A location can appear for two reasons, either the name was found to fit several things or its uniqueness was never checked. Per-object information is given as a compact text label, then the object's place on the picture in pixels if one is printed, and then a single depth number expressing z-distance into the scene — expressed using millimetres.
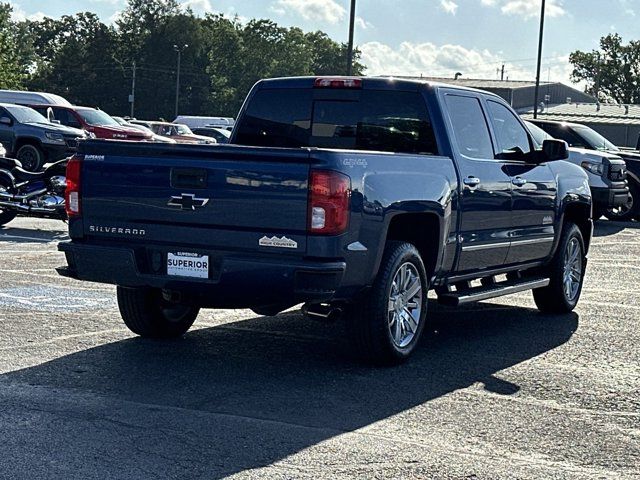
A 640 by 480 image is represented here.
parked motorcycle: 16203
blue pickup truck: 7137
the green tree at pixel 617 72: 131500
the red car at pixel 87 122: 32000
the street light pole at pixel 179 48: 123112
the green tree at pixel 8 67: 84000
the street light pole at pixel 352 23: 29547
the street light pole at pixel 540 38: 48769
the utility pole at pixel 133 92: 105750
